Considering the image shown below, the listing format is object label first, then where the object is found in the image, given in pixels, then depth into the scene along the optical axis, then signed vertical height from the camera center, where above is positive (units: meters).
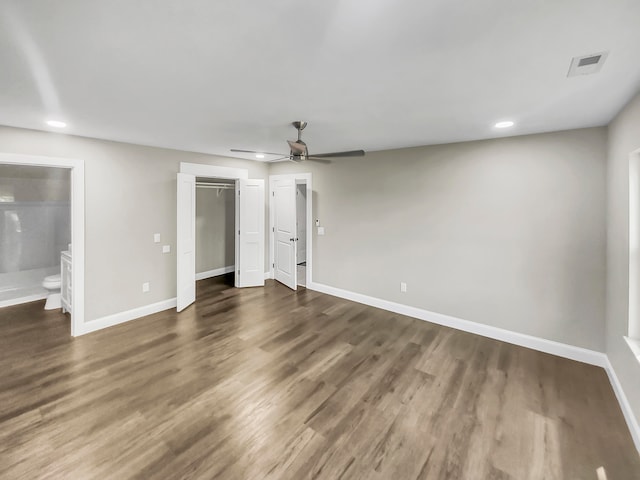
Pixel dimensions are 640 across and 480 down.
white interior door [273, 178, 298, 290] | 5.54 +0.16
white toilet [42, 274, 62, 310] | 4.45 -0.90
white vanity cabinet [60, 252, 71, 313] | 4.11 -0.64
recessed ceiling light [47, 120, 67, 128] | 2.89 +1.24
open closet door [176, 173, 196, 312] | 4.29 -0.02
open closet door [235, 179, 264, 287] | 5.54 +0.09
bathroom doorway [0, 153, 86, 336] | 3.40 +0.27
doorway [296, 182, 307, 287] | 7.53 +0.35
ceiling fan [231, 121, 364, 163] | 2.91 +0.95
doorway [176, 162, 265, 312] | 4.43 +0.22
